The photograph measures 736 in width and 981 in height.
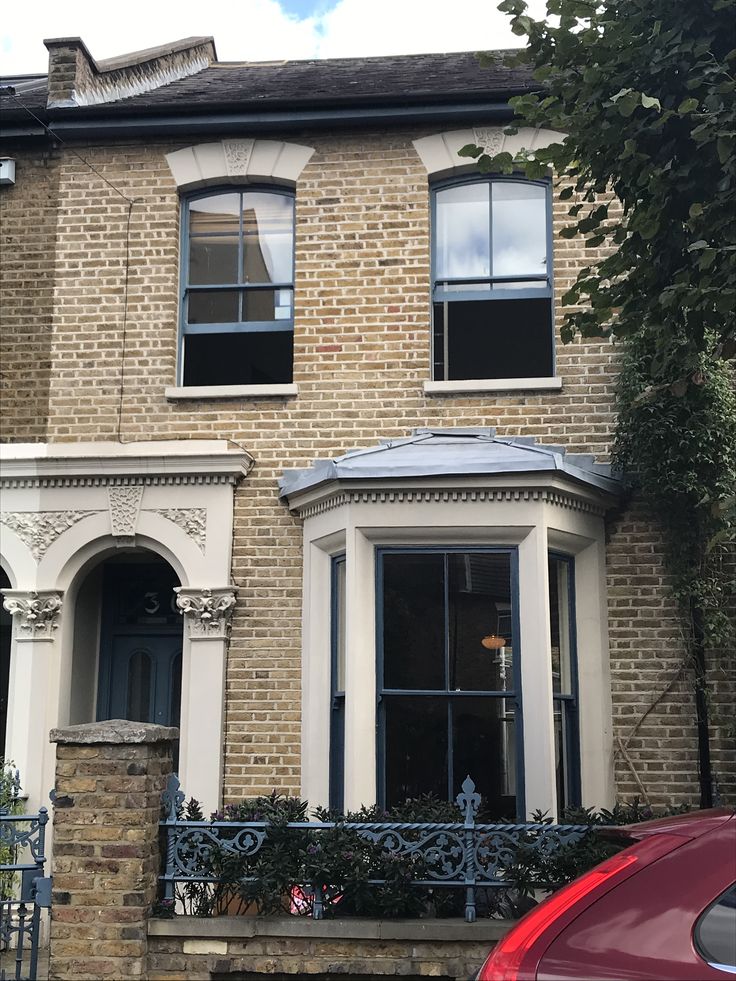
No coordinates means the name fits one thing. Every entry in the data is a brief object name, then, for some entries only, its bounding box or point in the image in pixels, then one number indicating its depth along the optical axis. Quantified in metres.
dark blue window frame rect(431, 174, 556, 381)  9.82
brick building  8.72
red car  3.22
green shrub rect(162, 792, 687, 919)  6.36
